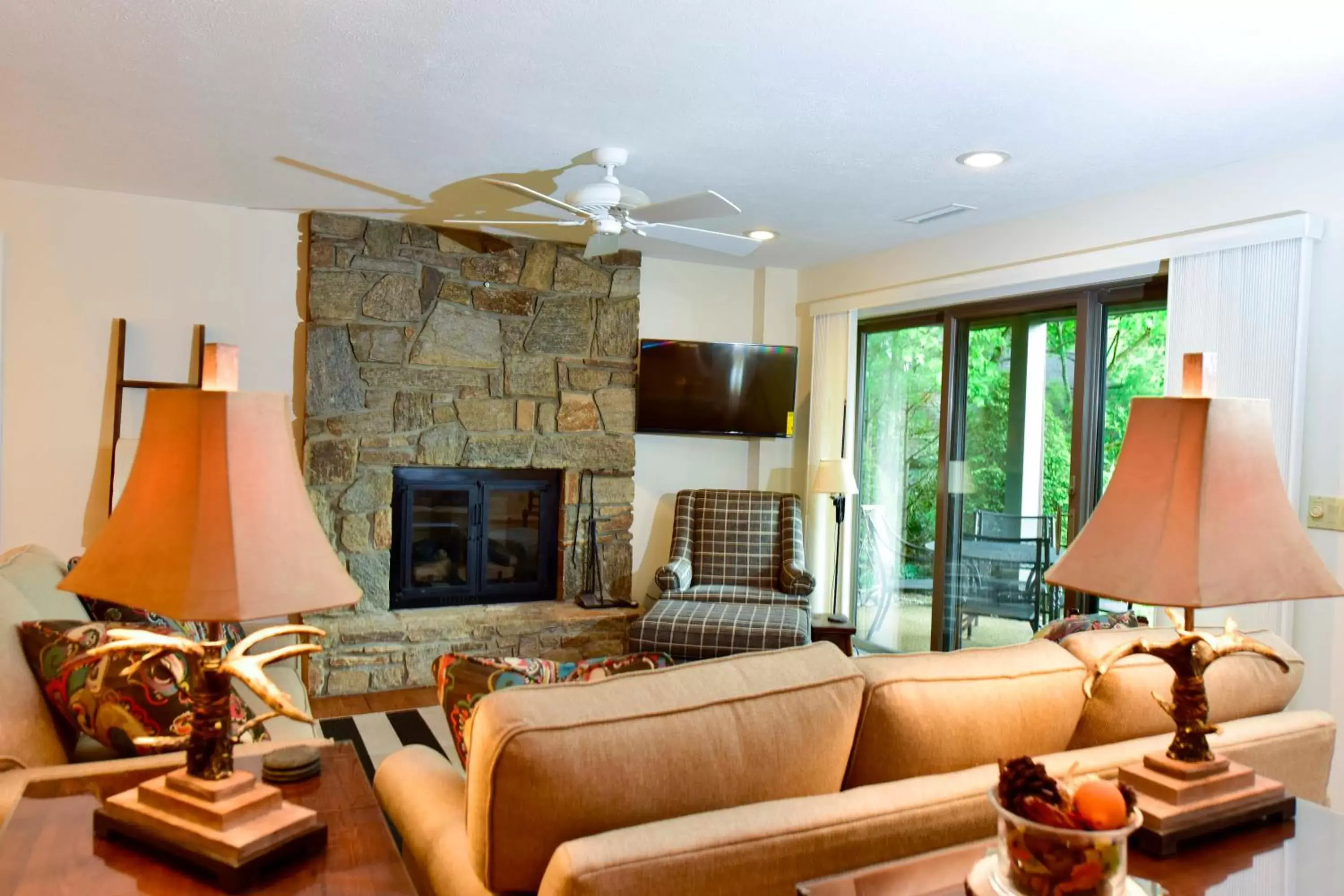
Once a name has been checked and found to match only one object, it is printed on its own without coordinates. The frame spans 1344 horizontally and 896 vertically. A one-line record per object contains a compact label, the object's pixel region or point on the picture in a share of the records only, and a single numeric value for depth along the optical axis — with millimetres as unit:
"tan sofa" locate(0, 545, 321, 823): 1678
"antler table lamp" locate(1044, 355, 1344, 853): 1412
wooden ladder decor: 4273
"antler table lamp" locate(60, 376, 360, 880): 1199
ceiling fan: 3232
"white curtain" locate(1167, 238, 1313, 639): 3223
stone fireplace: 4656
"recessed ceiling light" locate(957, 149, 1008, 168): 3391
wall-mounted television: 5473
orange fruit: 1072
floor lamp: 5223
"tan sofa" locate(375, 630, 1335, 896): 1233
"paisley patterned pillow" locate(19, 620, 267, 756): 1879
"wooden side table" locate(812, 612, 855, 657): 4770
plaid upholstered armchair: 4516
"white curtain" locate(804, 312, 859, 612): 5527
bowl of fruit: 1074
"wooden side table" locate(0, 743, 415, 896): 1200
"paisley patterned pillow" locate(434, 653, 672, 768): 1563
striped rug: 3729
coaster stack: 1520
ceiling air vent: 4211
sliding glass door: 4203
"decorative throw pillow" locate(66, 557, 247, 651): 2557
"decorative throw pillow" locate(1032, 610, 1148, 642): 2432
